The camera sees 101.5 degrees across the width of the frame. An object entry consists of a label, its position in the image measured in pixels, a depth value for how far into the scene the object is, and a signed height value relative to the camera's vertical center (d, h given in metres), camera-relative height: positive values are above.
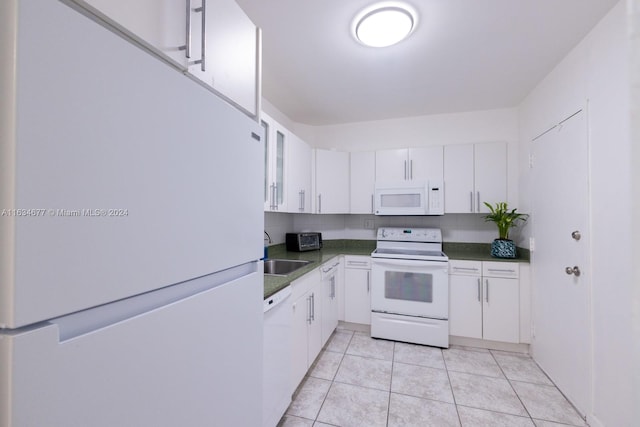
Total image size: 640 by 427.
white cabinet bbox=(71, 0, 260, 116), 0.57 +0.49
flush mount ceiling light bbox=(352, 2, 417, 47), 1.45 +1.13
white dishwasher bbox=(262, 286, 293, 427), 1.31 -0.76
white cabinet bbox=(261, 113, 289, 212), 1.98 +0.43
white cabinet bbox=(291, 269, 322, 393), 1.71 -0.79
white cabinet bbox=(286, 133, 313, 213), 2.46 +0.39
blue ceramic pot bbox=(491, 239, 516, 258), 2.47 -0.30
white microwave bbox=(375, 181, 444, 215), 2.74 +0.20
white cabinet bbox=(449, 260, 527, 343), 2.41 -0.78
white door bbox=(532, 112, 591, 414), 1.64 -0.28
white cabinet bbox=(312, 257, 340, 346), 2.34 -0.77
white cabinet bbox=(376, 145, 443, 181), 2.82 +0.58
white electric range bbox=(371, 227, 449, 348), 2.49 -0.79
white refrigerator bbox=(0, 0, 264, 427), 0.39 -0.04
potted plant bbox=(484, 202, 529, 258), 2.48 -0.07
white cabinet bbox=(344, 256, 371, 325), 2.79 -0.79
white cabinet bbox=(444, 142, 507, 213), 2.67 +0.43
